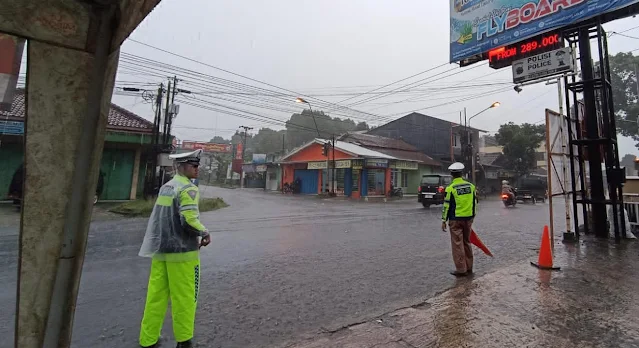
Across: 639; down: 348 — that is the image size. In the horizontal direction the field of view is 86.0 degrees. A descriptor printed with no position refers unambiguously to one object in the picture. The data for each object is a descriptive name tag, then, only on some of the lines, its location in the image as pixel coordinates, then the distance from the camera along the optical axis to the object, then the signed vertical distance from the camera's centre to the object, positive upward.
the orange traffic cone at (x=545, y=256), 5.44 -0.83
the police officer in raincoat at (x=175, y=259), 2.87 -0.59
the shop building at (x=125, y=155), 17.52 +1.77
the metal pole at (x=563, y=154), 7.93 +1.22
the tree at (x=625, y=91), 33.19 +11.62
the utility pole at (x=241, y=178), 46.69 +1.97
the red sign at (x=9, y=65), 1.46 +0.54
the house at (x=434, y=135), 38.62 +7.46
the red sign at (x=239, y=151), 53.38 +6.45
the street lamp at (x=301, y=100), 23.64 +6.52
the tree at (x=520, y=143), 35.92 +6.45
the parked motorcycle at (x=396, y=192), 29.76 +0.58
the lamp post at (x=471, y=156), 30.23 +4.22
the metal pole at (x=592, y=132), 8.47 +1.89
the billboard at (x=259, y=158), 44.94 +4.80
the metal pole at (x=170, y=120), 18.14 +3.71
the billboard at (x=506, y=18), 8.36 +5.34
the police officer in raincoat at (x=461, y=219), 5.22 -0.27
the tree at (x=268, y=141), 72.25 +11.35
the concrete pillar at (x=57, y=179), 1.48 +0.03
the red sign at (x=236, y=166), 51.62 +3.98
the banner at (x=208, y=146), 63.78 +8.82
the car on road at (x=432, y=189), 18.44 +0.61
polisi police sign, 8.09 +3.50
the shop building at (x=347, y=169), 28.77 +2.49
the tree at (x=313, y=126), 58.86 +12.65
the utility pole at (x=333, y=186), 28.91 +0.86
